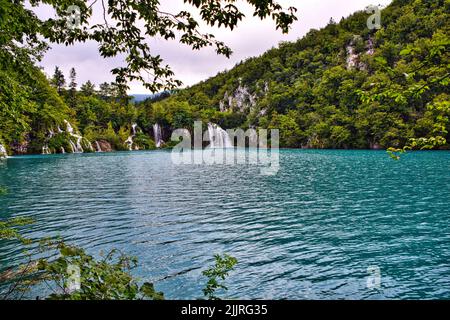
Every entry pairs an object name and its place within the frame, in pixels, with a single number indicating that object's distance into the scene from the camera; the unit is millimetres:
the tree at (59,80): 119375
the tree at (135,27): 4742
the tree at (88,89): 131238
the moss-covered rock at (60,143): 84812
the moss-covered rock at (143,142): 117625
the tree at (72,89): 116625
